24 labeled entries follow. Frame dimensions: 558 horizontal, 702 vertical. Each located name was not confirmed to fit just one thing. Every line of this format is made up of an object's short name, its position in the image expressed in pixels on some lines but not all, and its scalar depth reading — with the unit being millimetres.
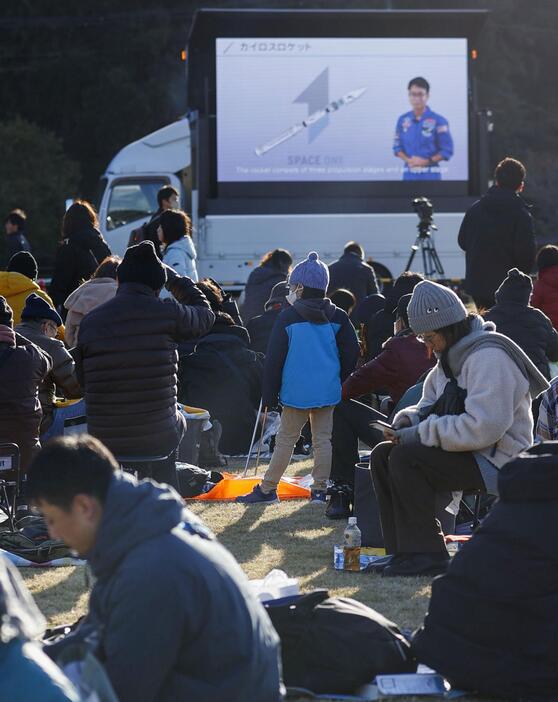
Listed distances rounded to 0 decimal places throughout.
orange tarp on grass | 16952
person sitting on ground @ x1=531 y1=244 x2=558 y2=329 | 21141
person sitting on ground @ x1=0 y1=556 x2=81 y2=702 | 5172
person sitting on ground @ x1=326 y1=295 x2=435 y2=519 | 15367
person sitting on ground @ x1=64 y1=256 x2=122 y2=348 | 18062
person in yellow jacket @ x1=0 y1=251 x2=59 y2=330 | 18703
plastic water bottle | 12562
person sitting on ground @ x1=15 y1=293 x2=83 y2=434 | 15922
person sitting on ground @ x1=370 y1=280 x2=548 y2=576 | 11305
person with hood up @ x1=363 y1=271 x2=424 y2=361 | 19391
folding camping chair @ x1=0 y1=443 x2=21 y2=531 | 13500
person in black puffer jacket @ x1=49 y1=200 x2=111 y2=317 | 21781
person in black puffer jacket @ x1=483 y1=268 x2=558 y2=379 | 15812
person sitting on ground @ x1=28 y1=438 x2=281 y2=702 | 5902
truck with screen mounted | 36844
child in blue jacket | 16344
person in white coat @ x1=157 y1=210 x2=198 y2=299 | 19984
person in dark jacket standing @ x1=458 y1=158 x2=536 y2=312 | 20469
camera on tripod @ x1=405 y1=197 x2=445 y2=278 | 32687
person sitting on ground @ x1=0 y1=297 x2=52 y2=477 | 14070
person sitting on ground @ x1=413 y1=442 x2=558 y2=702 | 8445
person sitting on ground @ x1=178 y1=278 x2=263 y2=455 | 20391
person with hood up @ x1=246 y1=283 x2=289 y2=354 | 21937
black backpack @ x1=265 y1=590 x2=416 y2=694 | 8727
